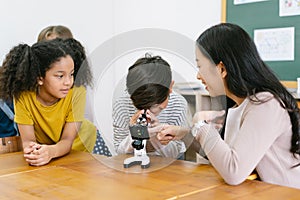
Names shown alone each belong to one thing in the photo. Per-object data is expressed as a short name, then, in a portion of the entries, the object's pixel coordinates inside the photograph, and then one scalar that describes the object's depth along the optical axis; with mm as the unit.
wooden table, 1007
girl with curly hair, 1562
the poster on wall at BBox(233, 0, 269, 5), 2847
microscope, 1221
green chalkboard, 2643
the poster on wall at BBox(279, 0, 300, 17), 2611
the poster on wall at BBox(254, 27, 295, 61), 2668
